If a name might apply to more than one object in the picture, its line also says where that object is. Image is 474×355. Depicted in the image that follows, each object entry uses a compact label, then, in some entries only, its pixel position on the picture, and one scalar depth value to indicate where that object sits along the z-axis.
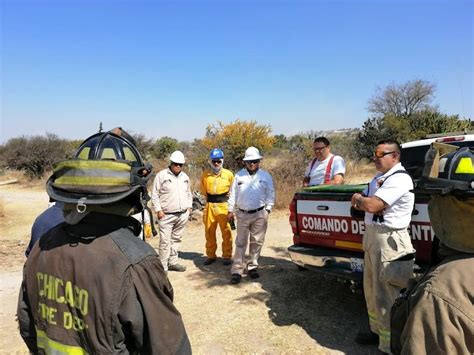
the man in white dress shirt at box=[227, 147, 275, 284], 5.46
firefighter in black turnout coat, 1.33
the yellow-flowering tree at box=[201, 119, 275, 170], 17.72
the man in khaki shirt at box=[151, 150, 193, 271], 5.93
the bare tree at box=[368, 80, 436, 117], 32.34
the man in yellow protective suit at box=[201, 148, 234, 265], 6.37
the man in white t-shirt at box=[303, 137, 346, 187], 5.07
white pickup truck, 3.31
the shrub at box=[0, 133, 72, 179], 25.88
